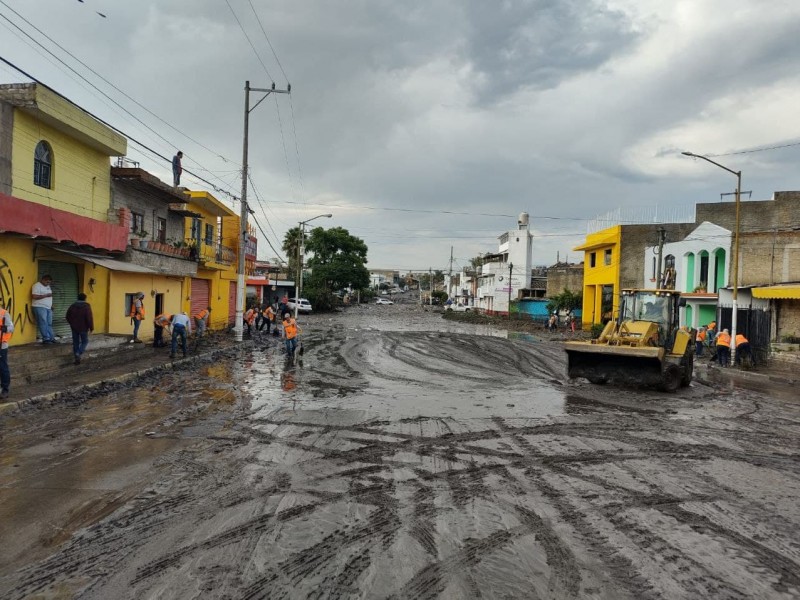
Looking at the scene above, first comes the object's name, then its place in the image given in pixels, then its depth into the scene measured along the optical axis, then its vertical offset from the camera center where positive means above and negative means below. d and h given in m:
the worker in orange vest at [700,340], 23.61 -1.40
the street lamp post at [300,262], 47.58 +2.42
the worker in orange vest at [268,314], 28.87 -1.28
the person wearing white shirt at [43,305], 13.88 -0.60
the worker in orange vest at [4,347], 9.18 -1.09
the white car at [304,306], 59.53 -1.59
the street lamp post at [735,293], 20.06 +0.48
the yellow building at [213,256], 27.06 +1.65
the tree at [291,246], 72.00 +5.62
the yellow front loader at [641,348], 13.38 -1.06
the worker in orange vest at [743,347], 20.17 -1.42
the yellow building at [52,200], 13.28 +2.20
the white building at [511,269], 65.81 +3.51
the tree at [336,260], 75.38 +4.40
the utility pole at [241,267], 23.05 +0.86
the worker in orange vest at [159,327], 18.83 -1.37
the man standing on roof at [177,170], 21.11 +4.36
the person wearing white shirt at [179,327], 17.00 -1.22
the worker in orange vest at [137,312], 17.62 -0.85
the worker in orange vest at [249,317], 26.29 -1.31
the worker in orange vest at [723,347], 20.25 -1.42
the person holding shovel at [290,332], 17.42 -1.27
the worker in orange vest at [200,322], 21.59 -1.33
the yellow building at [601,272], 39.50 +2.15
